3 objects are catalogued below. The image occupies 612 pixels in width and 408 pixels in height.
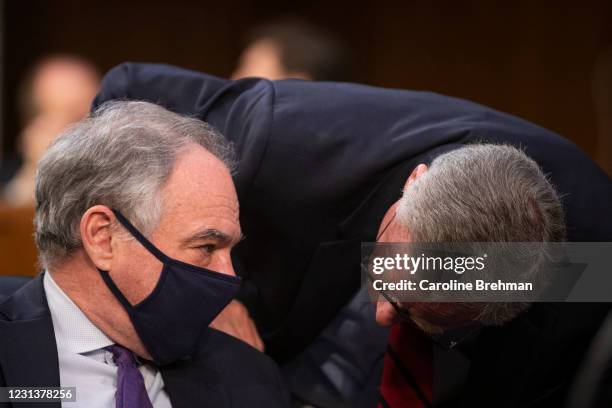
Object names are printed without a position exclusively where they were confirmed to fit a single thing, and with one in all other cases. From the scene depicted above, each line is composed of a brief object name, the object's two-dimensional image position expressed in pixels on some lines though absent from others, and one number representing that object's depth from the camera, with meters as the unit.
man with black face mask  3.69
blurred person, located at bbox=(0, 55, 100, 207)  9.15
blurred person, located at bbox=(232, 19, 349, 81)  7.00
